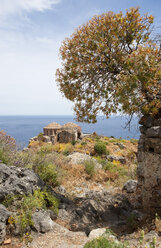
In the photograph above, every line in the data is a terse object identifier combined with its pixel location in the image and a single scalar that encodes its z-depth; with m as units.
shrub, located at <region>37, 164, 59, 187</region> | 9.48
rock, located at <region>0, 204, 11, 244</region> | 4.85
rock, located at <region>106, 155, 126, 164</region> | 17.66
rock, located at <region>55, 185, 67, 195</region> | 9.57
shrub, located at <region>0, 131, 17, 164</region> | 8.14
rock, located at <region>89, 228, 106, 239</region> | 5.36
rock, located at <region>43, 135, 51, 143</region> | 24.19
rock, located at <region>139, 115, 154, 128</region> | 7.34
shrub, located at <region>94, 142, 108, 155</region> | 19.53
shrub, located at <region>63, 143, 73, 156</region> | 18.45
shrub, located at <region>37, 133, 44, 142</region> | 24.92
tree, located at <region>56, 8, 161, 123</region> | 5.94
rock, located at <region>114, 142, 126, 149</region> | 23.11
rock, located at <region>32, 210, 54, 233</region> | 5.46
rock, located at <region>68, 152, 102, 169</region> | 14.68
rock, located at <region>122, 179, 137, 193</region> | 10.44
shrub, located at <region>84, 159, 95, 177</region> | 13.07
